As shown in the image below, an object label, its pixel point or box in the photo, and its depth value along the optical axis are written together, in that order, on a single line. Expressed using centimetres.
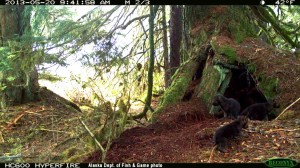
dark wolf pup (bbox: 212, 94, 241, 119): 428
